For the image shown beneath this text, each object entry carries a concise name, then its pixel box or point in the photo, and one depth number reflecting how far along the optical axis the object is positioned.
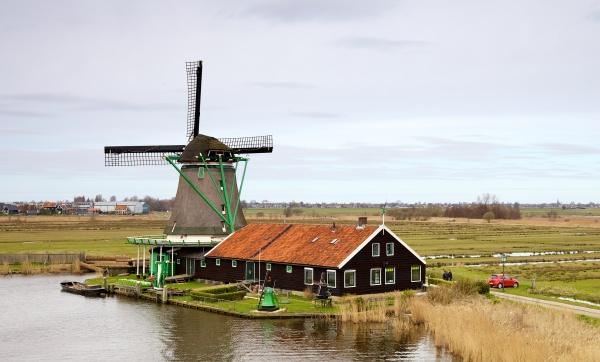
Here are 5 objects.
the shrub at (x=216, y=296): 47.44
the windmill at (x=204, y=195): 60.16
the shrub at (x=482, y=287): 45.28
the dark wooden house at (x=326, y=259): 46.91
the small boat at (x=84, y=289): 54.00
